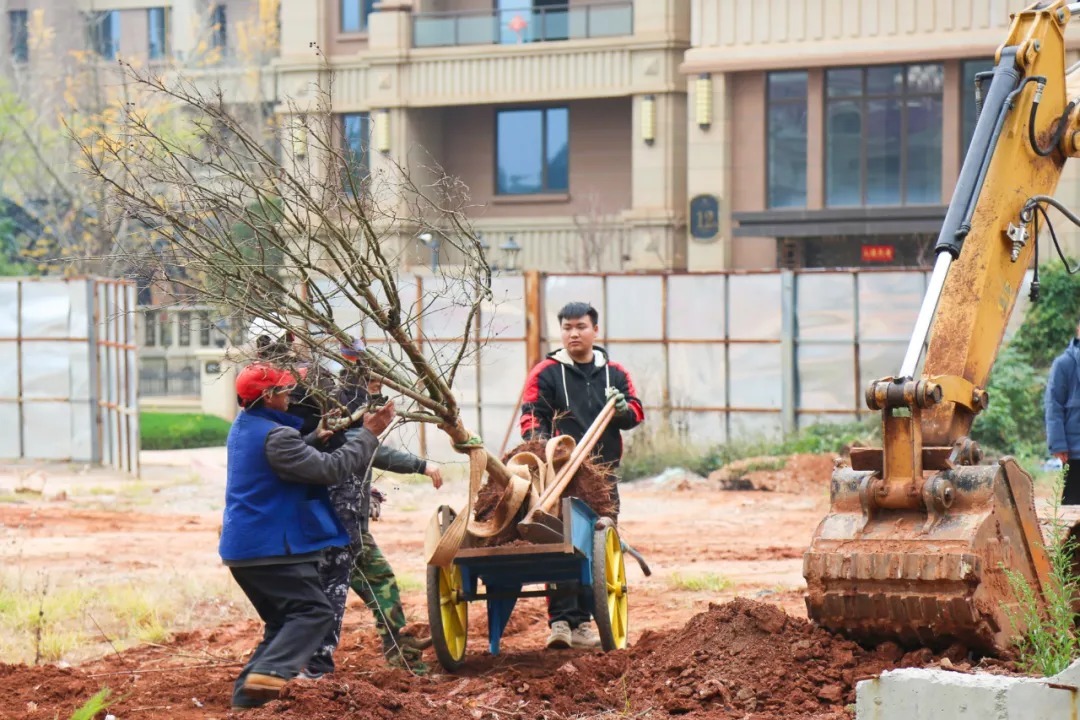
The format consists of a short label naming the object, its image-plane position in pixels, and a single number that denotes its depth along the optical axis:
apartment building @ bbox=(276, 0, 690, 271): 35.25
